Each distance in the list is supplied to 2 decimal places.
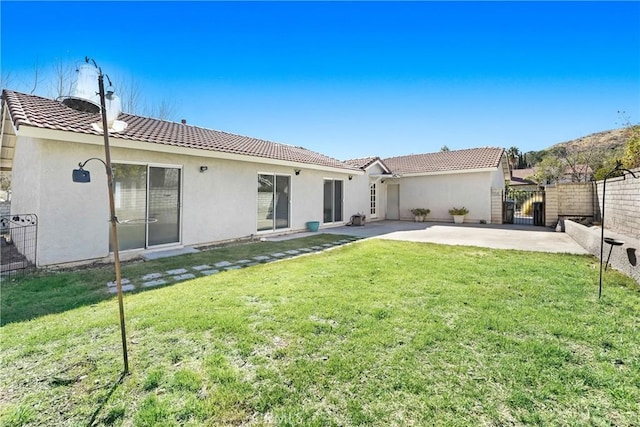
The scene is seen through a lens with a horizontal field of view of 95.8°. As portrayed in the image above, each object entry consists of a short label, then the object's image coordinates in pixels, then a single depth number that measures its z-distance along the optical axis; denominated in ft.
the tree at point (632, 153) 33.78
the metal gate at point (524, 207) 53.36
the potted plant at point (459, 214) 60.90
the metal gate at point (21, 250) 23.38
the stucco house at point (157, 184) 23.93
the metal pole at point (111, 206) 9.47
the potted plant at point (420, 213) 65.87
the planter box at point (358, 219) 56.18
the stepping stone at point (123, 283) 19.79
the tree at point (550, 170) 112.98
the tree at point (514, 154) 202.08
